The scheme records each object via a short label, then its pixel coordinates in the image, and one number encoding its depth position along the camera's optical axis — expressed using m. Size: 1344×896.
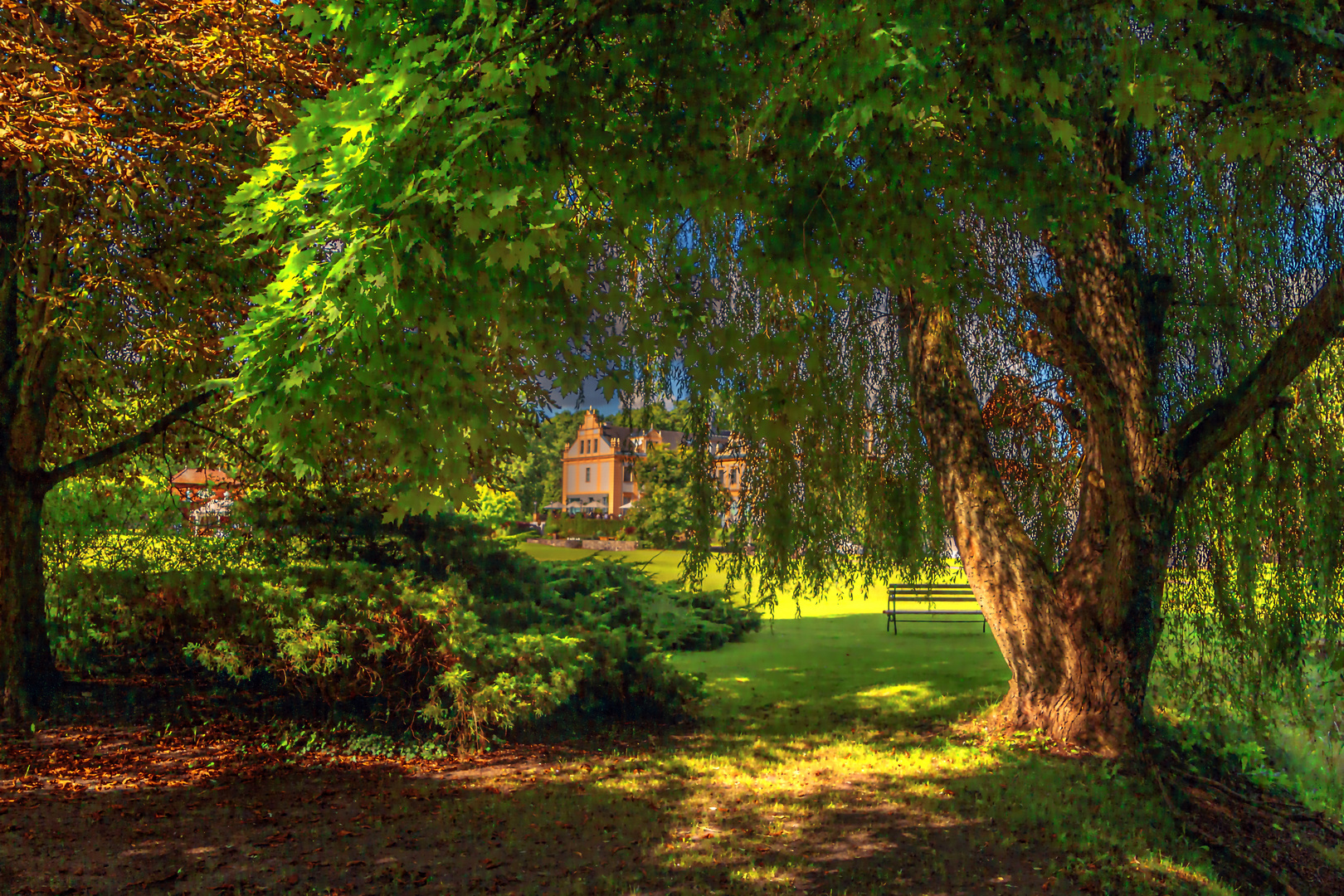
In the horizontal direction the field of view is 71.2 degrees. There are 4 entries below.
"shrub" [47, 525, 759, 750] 8.77
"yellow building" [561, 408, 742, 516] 75.50
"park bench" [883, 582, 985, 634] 17.47
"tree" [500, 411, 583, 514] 68.62
